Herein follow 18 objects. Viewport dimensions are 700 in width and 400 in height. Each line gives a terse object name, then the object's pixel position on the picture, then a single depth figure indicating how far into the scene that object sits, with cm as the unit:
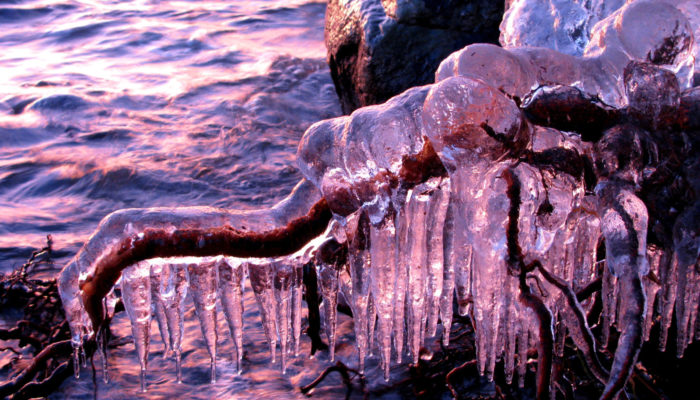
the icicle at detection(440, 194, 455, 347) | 229
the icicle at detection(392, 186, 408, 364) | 218
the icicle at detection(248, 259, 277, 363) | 231
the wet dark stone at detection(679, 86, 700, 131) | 229
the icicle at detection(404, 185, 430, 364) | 221
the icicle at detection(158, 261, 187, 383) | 227
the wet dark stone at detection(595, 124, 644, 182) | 225
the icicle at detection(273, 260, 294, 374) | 235
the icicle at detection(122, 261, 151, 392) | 224
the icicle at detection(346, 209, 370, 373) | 224
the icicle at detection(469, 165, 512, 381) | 207
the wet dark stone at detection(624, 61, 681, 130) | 227
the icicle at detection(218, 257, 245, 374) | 228
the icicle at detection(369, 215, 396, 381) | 221
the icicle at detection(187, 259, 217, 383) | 227
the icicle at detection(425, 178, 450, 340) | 226
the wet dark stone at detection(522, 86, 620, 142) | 216
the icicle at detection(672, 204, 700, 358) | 237
